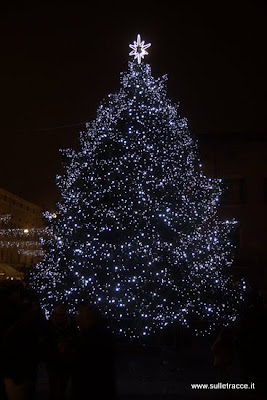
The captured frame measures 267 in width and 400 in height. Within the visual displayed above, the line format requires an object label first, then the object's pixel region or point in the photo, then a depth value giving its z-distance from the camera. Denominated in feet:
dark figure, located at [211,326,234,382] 33.60
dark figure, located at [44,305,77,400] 23.55
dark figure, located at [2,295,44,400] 20.86
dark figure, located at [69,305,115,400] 16.19
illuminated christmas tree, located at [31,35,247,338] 50.65
